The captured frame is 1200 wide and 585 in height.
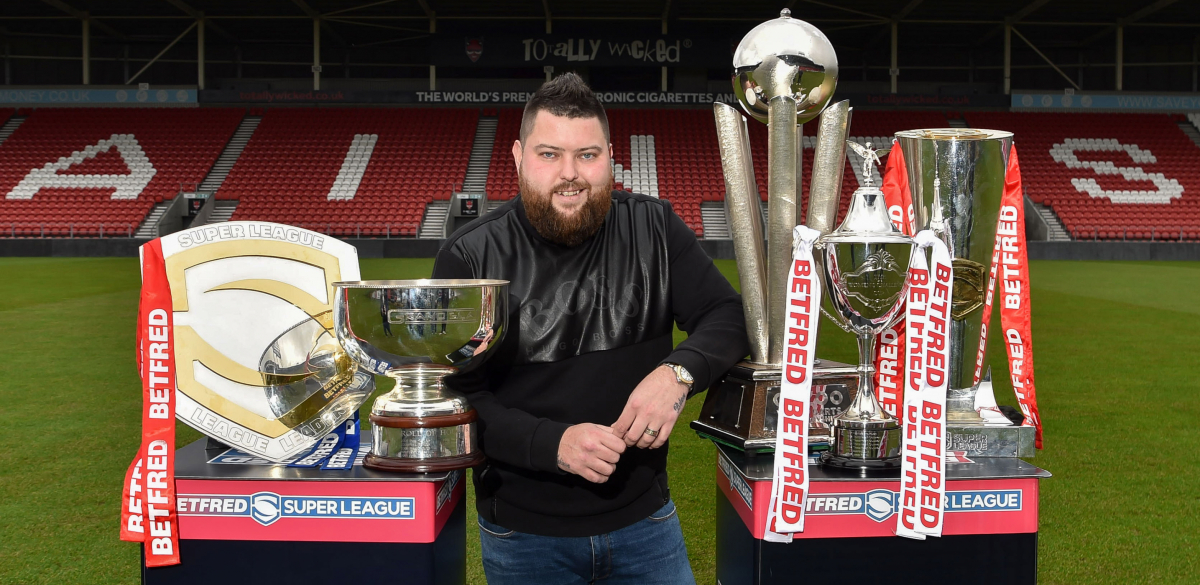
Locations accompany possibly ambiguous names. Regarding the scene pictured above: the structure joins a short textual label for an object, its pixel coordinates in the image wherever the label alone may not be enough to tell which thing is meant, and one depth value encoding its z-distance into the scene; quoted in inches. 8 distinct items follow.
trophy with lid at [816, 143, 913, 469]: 55.9
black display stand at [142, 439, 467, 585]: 58.4
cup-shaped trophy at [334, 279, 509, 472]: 52.0
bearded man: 62.2
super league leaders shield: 61.4
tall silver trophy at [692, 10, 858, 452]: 65.0
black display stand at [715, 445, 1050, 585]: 58.7
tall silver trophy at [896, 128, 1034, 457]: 63.5
